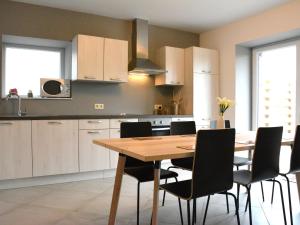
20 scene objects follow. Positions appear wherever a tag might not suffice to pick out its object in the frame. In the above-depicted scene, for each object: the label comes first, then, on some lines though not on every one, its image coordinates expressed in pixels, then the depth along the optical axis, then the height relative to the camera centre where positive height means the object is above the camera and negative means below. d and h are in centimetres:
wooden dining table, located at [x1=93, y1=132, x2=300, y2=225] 157 -23
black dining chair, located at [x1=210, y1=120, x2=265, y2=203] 279 -51
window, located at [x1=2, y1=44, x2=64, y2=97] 396 +72
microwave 390 +36
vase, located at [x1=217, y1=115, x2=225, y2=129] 250 -10
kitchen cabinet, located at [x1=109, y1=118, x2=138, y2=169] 384 -28
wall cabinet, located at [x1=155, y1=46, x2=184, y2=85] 459 +83
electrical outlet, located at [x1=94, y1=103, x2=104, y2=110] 435 +10
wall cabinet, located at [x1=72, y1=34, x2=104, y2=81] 382 +79
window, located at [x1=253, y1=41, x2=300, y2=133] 406 +44
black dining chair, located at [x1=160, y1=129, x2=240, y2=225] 164 -34
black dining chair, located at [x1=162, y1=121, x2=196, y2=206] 292 -17
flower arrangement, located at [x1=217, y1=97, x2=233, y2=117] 254 +8
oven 414 -21
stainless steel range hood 436 +105
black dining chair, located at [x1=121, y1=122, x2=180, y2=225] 225 -49
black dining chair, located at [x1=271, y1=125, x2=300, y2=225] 221 -37
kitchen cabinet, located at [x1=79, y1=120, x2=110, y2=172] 364 -49
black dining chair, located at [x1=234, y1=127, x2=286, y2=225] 194 -33
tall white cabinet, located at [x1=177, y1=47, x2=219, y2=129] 462 +48
